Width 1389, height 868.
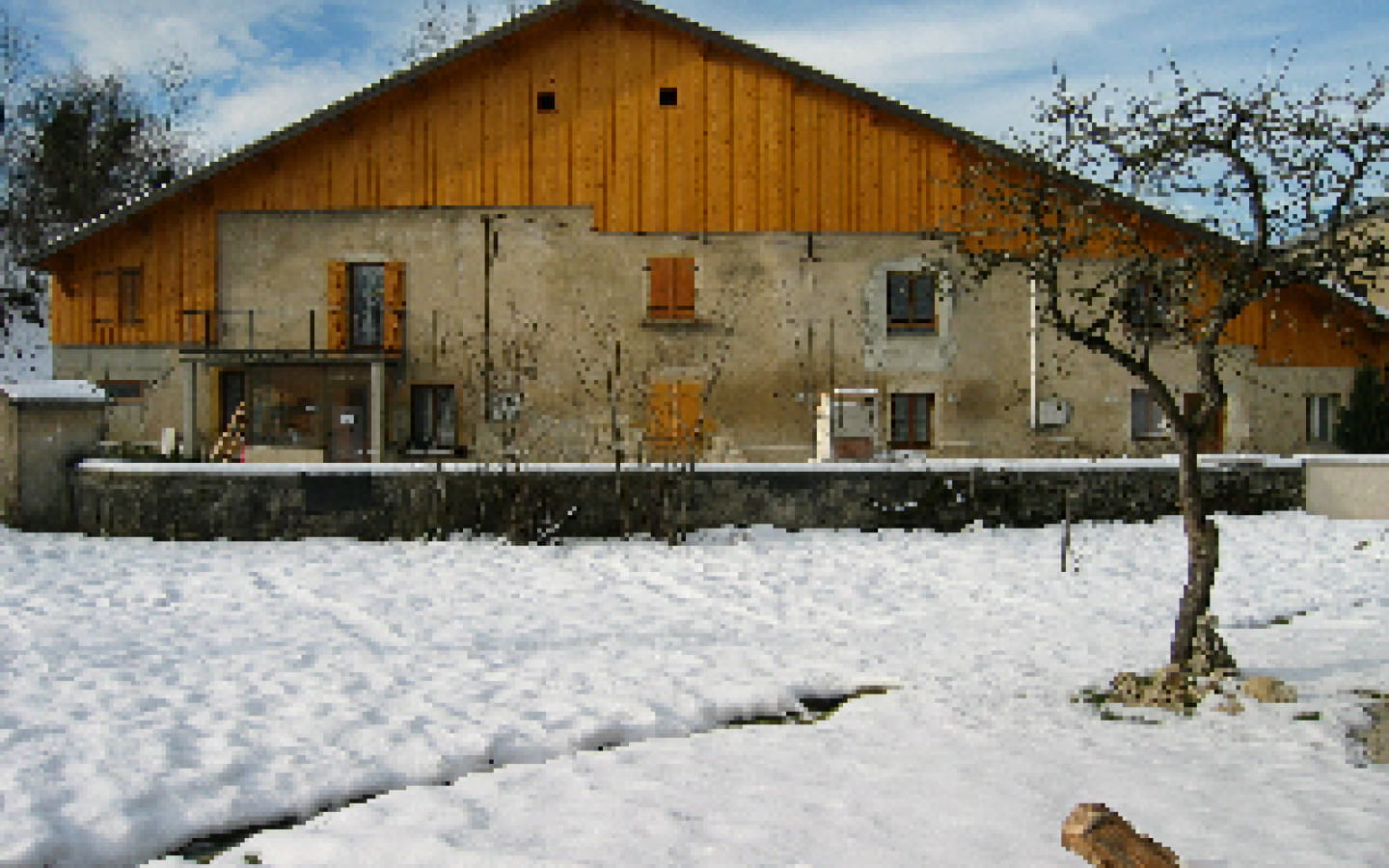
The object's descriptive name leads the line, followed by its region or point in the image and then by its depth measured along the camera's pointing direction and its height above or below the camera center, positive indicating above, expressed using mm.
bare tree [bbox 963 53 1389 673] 6504 +1125
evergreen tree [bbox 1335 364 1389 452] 23359 +87
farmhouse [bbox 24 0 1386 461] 21297 +2809
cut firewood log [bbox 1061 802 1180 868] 3988 -1532
